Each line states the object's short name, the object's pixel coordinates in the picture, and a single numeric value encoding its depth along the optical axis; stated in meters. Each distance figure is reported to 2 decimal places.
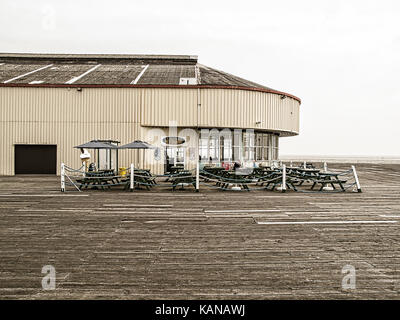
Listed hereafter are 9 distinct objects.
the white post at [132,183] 13.97
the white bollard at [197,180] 13.98
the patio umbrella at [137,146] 16.06
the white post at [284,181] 14.05
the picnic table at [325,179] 14.10
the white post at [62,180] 13.62
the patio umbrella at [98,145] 15.62
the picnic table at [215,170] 17.15
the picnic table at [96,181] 14.20
